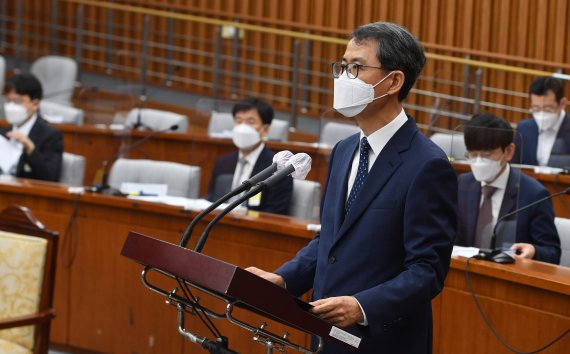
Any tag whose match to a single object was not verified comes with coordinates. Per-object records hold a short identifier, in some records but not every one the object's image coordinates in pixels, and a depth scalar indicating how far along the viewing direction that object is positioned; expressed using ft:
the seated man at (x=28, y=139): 39.14
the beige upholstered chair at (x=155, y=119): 47.14
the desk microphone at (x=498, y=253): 23.03
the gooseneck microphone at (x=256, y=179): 14.29
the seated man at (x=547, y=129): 36.70
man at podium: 14.99
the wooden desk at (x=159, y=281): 22.76
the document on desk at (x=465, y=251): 24.13
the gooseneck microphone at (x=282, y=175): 14.10
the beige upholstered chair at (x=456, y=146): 28.30
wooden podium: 13.12
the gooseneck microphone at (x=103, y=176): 32.53
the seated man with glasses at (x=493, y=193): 26.84
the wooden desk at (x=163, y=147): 35.01
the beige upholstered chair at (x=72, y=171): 39.24
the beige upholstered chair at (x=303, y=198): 33.04
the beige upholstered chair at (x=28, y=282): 22.85
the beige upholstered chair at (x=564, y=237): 26.91
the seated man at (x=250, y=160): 32.68
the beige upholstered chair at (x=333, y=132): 41.39
